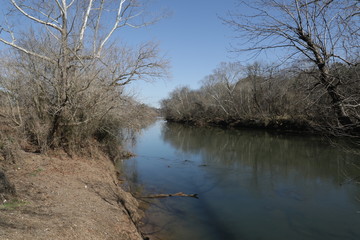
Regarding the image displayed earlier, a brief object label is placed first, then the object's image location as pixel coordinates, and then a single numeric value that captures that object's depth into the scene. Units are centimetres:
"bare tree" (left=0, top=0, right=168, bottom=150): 1009
